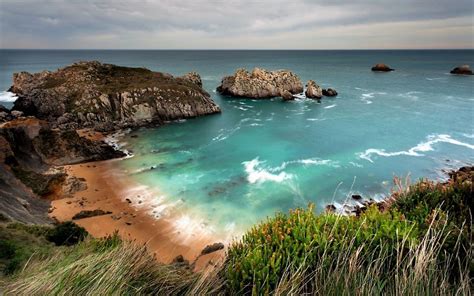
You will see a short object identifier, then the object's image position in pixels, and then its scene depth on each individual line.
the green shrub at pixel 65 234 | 20.19
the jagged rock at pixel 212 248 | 24.20
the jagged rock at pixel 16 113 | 59.25
